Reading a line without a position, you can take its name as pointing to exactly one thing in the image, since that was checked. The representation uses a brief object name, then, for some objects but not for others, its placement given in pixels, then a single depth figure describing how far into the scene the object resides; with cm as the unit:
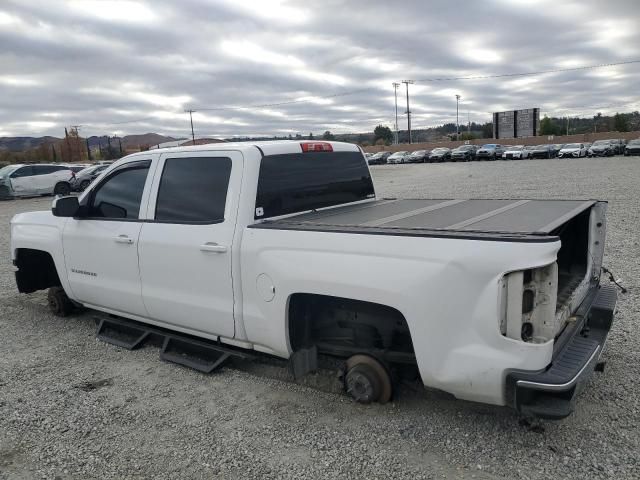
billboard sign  8838
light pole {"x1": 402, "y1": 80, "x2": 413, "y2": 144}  9365
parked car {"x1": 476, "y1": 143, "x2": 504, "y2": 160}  5393
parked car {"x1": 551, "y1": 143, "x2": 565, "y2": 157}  5069
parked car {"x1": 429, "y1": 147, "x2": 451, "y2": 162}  5662
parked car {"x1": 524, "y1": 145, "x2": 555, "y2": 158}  5025
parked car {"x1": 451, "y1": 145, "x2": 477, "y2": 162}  5419
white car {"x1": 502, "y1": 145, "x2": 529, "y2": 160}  5119
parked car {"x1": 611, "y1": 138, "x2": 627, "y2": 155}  4606
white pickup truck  278
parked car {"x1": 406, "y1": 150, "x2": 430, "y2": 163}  5758
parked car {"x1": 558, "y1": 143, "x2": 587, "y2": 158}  4703
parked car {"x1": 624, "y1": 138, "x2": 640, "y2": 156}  4153
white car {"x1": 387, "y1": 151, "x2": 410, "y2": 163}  5842
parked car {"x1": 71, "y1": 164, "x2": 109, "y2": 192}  2436
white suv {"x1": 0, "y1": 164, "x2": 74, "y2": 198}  2294
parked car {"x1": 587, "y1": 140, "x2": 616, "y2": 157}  4538
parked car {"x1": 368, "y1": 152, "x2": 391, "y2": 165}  6189
